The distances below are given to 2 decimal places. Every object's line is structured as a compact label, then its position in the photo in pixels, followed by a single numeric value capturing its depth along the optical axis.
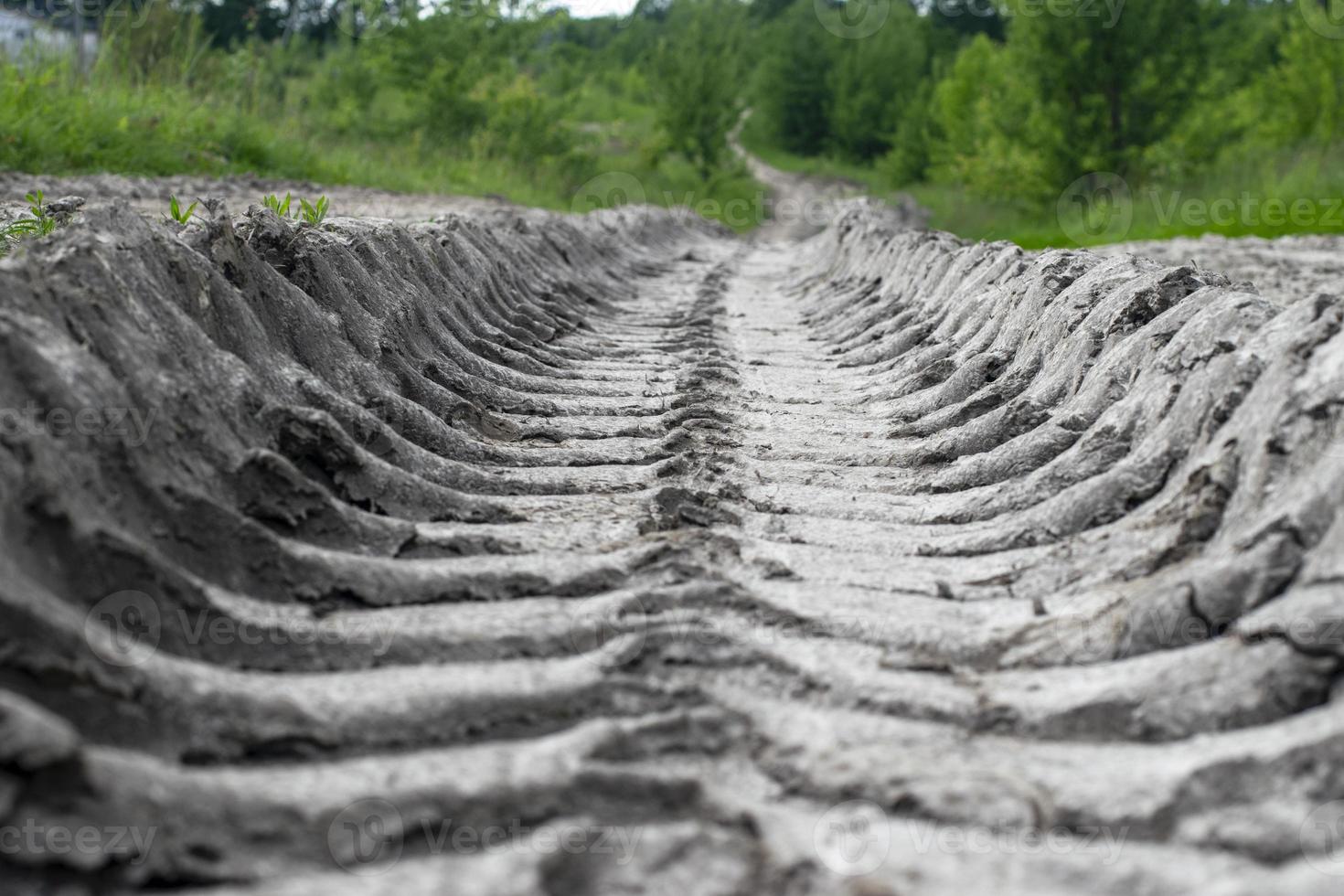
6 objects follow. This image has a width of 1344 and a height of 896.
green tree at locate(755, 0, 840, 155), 54.75
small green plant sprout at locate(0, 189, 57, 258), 3.81
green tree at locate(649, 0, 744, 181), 35.66
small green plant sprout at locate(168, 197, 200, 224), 3.92
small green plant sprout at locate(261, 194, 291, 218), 4.58
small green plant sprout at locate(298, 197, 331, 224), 4.59
